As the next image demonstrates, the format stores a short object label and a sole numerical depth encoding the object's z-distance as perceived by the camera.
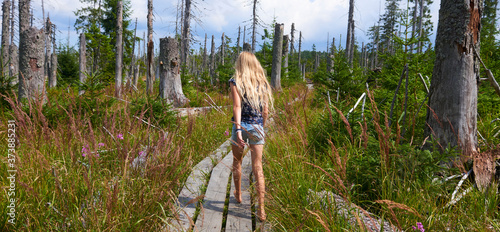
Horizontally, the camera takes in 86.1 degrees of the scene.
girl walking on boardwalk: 2.77
